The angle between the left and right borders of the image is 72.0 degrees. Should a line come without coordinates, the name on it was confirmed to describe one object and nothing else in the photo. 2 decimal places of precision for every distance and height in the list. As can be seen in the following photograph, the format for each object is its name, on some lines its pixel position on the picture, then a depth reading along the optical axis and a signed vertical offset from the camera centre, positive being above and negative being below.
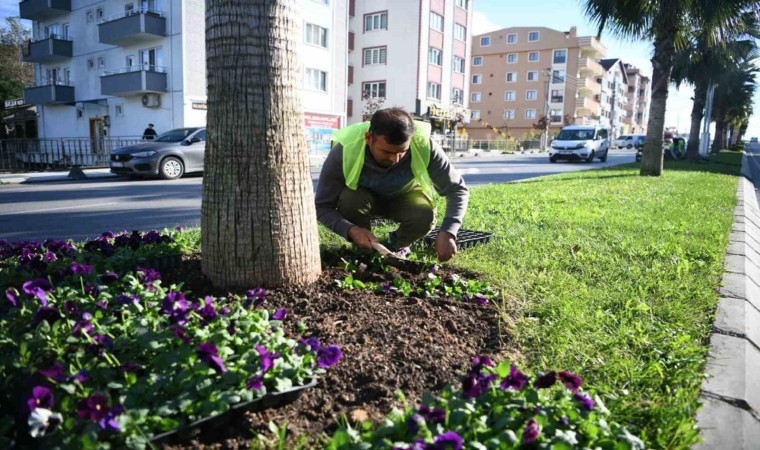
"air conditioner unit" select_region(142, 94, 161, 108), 24.58 +1.78
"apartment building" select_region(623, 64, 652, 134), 108.25 +11.26
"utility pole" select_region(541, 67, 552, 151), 50.85 +1.76
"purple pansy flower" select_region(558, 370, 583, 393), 1.79 -0.79
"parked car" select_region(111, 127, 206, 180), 13.77 -0.50
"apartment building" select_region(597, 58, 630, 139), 80.44 +9.62
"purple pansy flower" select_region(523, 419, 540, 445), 1.51 -0.82
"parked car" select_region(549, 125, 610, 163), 25.62 +0.31
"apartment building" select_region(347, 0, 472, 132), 37.69 +6.74
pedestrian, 20.10 +0.19
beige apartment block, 64.75 +8.88
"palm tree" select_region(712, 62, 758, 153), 34.56 +4.18
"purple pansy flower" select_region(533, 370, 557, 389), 1.75 -0.77
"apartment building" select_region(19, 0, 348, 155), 23.81 +3.87
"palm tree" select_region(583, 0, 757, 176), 12.86 +3.29
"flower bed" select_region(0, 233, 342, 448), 1.51 -0.76
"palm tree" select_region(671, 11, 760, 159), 14.59 +3.89
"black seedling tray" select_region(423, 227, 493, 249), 4.66 -0.83
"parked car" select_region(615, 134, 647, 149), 63.94 +1.11
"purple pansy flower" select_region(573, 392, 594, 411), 1.69 -0.81
